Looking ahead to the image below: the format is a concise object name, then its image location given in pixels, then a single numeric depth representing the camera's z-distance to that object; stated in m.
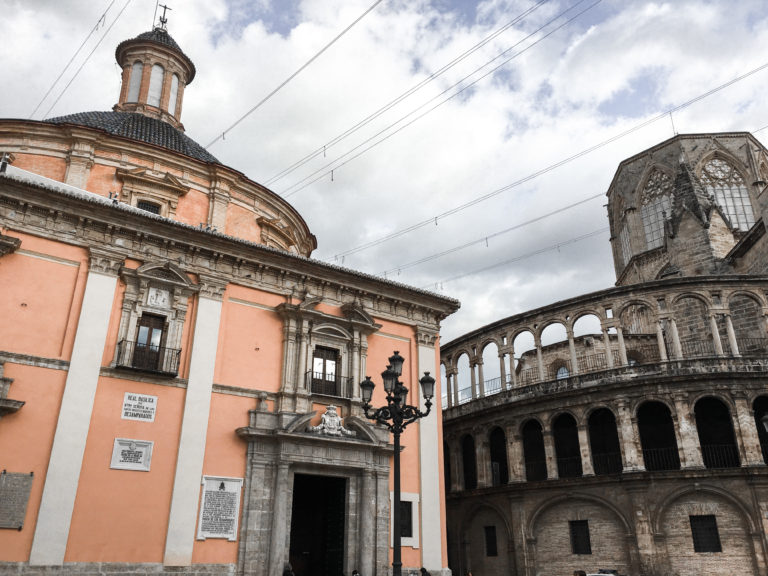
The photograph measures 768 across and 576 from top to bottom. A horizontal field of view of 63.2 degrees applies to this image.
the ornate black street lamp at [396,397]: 11.09
